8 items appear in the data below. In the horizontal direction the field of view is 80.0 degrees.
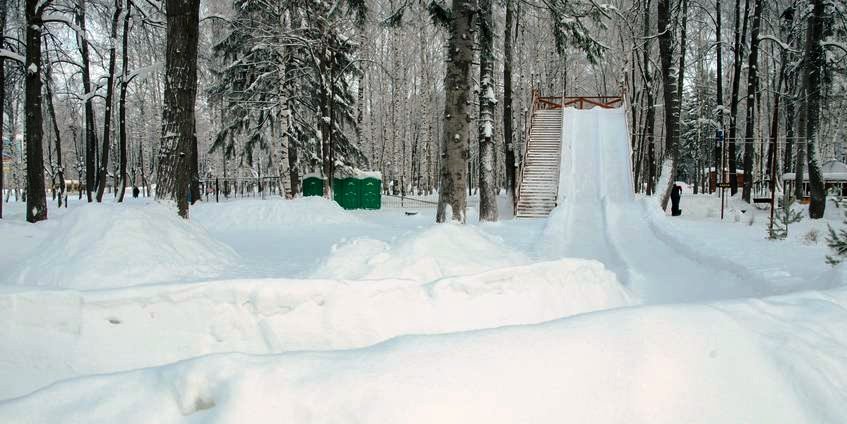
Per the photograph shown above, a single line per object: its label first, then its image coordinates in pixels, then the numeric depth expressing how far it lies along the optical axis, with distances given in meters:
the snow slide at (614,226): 7.73
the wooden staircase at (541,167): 18.27
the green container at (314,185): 22.31
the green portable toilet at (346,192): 22.38
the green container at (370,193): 22.61
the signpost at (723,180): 16.20
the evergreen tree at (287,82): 19.52
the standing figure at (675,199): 18.73
